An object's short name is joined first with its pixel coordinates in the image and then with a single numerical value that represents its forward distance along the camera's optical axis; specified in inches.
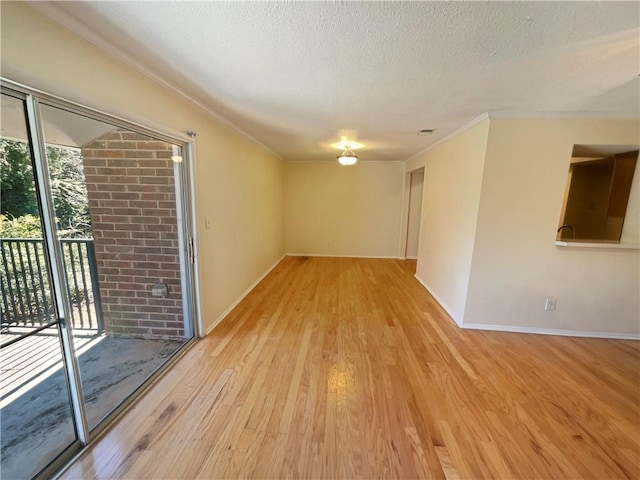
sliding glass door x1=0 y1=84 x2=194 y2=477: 47.8
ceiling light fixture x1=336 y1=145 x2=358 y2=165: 147.5
